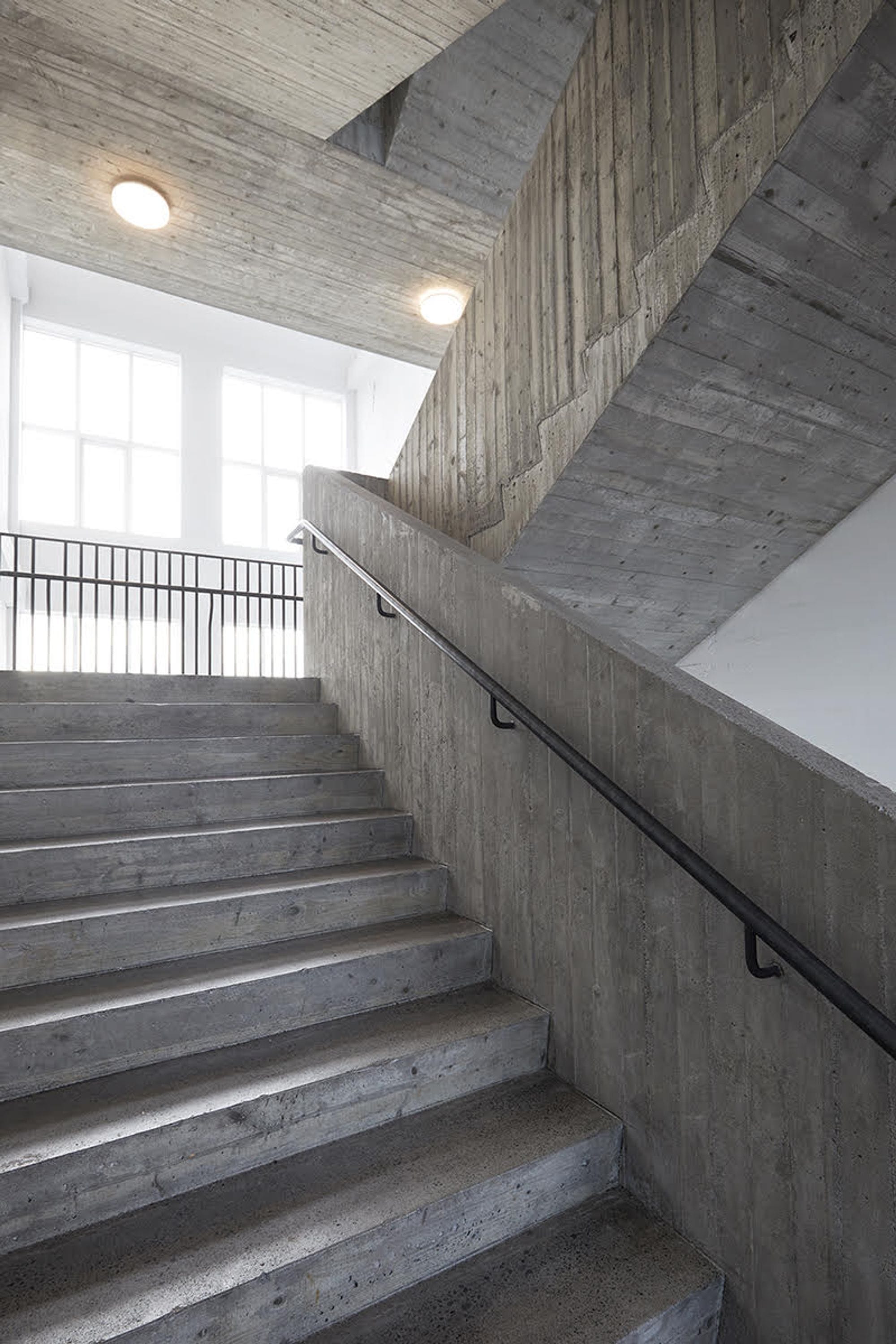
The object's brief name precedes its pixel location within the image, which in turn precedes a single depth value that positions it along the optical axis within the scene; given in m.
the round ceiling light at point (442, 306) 4.67
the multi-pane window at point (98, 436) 9.24
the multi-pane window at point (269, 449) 10.45
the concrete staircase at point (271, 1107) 1.38
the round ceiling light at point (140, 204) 3.72
